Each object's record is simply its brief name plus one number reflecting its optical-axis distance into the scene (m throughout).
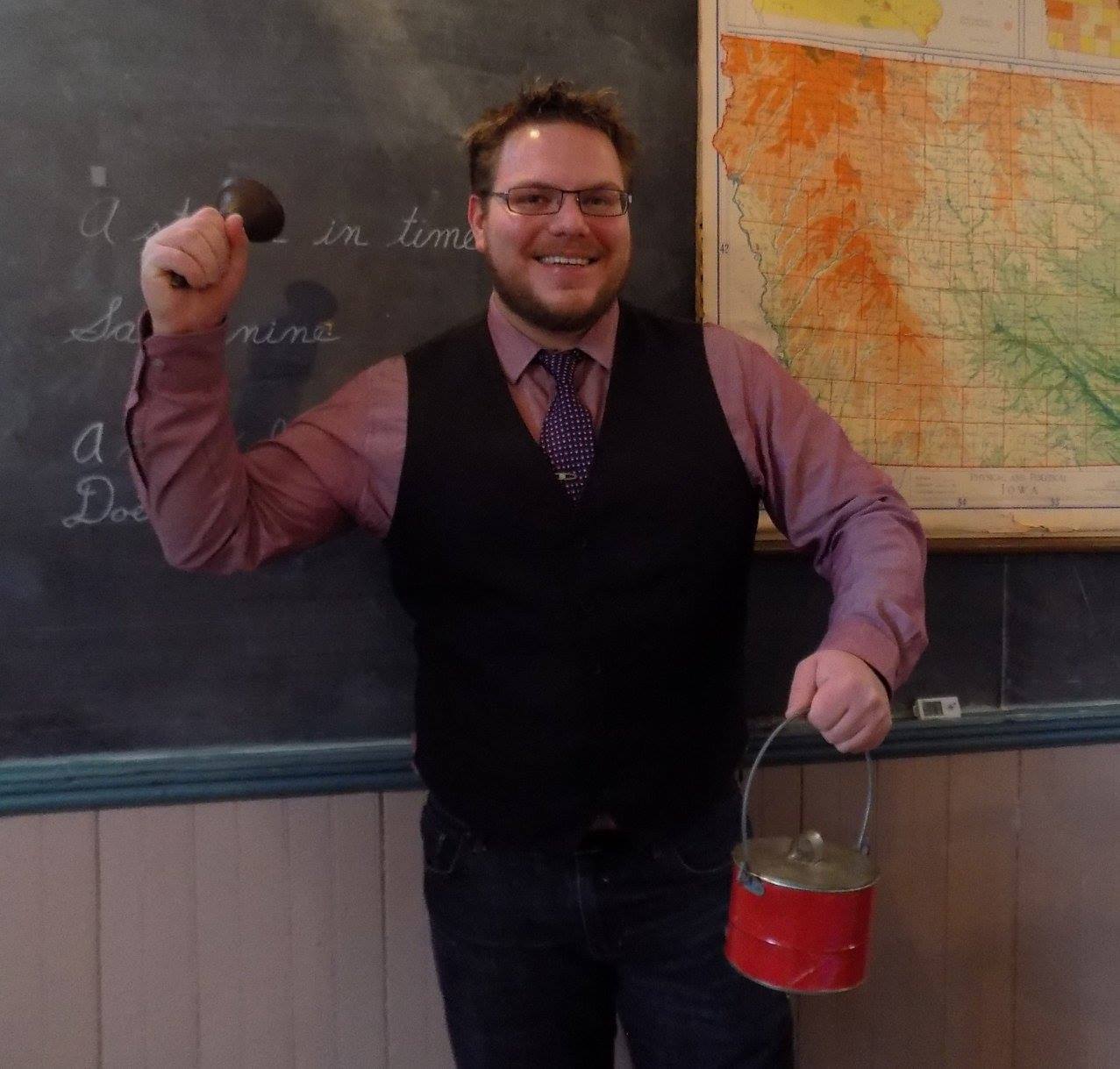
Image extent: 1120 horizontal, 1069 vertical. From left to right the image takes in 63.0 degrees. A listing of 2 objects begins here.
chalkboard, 1.17
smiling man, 1.01
